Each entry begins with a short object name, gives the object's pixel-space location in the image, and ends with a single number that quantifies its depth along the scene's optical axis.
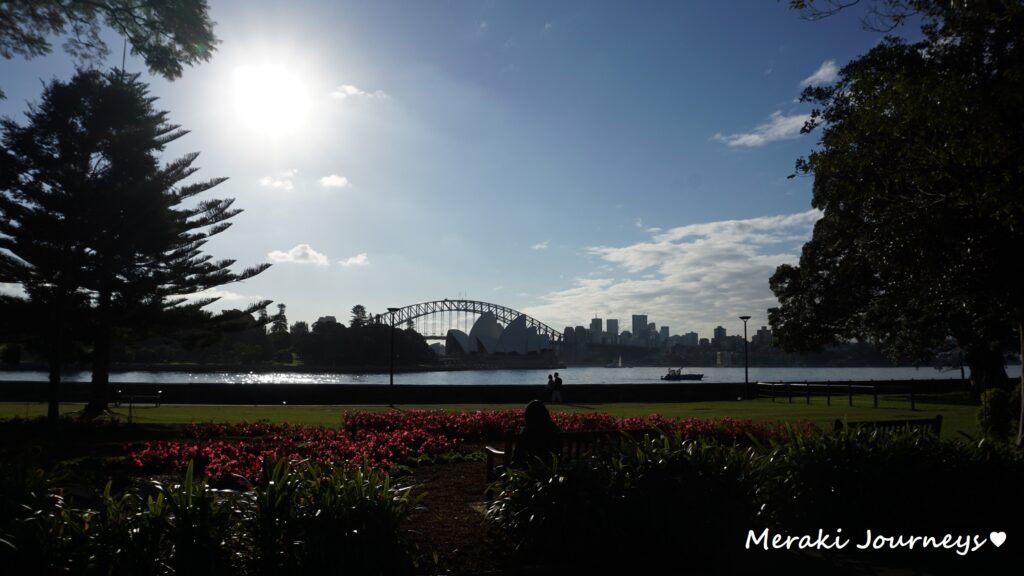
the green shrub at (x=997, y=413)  12.56
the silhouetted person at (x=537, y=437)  6.92
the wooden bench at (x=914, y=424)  8.52
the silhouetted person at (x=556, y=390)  26.37
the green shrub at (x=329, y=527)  4.18
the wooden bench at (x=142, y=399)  23.29
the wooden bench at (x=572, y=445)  7.85
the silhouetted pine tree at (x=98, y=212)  18.92
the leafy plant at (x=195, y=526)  4.00
